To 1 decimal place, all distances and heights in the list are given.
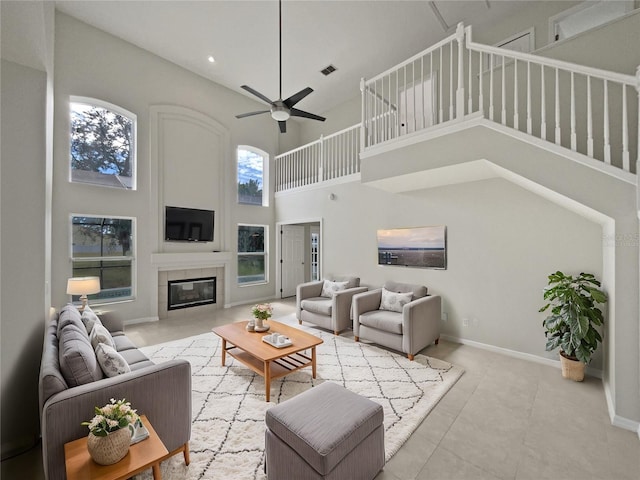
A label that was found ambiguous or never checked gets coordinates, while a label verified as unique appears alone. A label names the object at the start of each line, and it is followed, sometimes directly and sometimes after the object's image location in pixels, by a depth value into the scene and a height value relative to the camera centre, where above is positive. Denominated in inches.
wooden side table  50.6 -42.2
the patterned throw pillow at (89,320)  97.1 -28.5
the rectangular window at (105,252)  182.7 -7.0
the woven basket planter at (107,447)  52.3 -38.9
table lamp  138.4 -22.2
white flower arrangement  52.7 -34.3
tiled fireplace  216.2 -40.8
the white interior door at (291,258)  296.4 -17.6
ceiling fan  140.3 +69.1
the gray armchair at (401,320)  138.0 -41.7
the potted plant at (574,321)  110.0 -32.3
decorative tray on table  117.6 -42.8
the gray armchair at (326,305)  175.9 -41.9
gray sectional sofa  57.0 -34.8
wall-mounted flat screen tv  218.8 +14.6
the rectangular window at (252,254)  268.5 -12.0
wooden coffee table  110.0 -44.0
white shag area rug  76.0 -58.9
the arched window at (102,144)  183.5 +68.6
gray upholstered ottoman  59.1 -43.8
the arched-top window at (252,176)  272.4 +67.5
